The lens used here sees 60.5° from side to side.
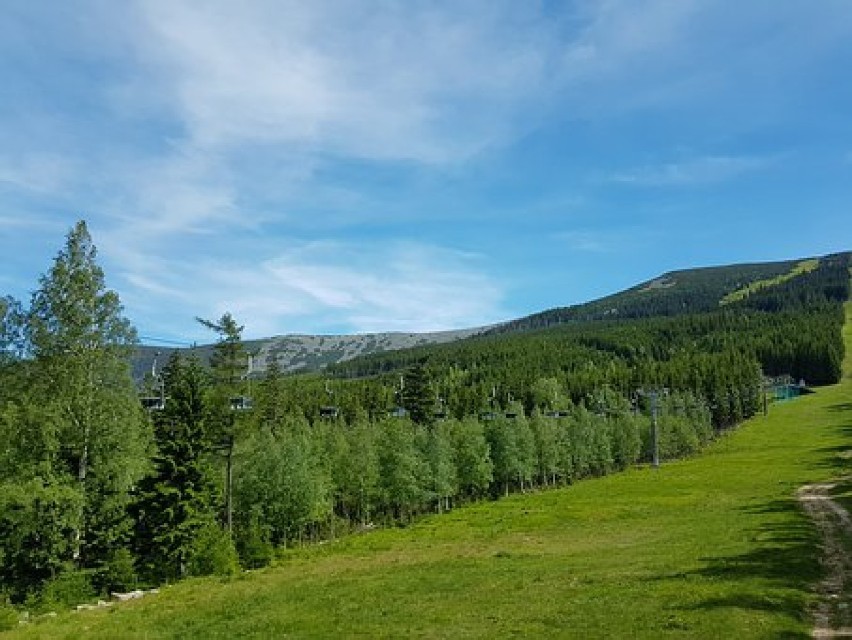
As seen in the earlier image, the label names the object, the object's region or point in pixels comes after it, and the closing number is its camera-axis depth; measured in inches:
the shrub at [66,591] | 1504.7
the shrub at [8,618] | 1234.3
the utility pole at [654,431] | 4884.4
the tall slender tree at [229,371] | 2301.9
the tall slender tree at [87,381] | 1605.6
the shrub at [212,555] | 1990.7
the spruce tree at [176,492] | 2044.8
